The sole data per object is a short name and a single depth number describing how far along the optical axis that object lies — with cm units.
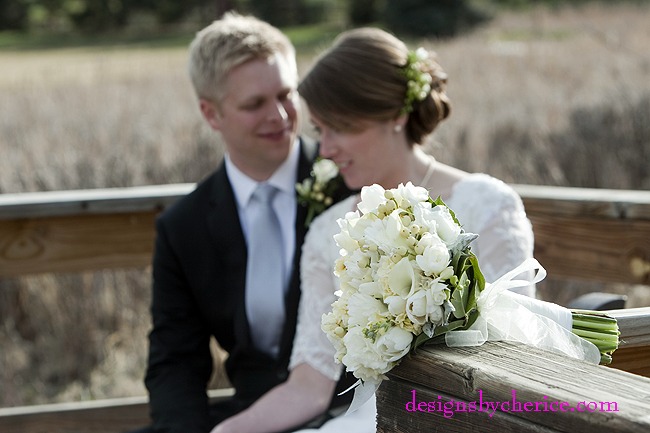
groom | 312
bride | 270
